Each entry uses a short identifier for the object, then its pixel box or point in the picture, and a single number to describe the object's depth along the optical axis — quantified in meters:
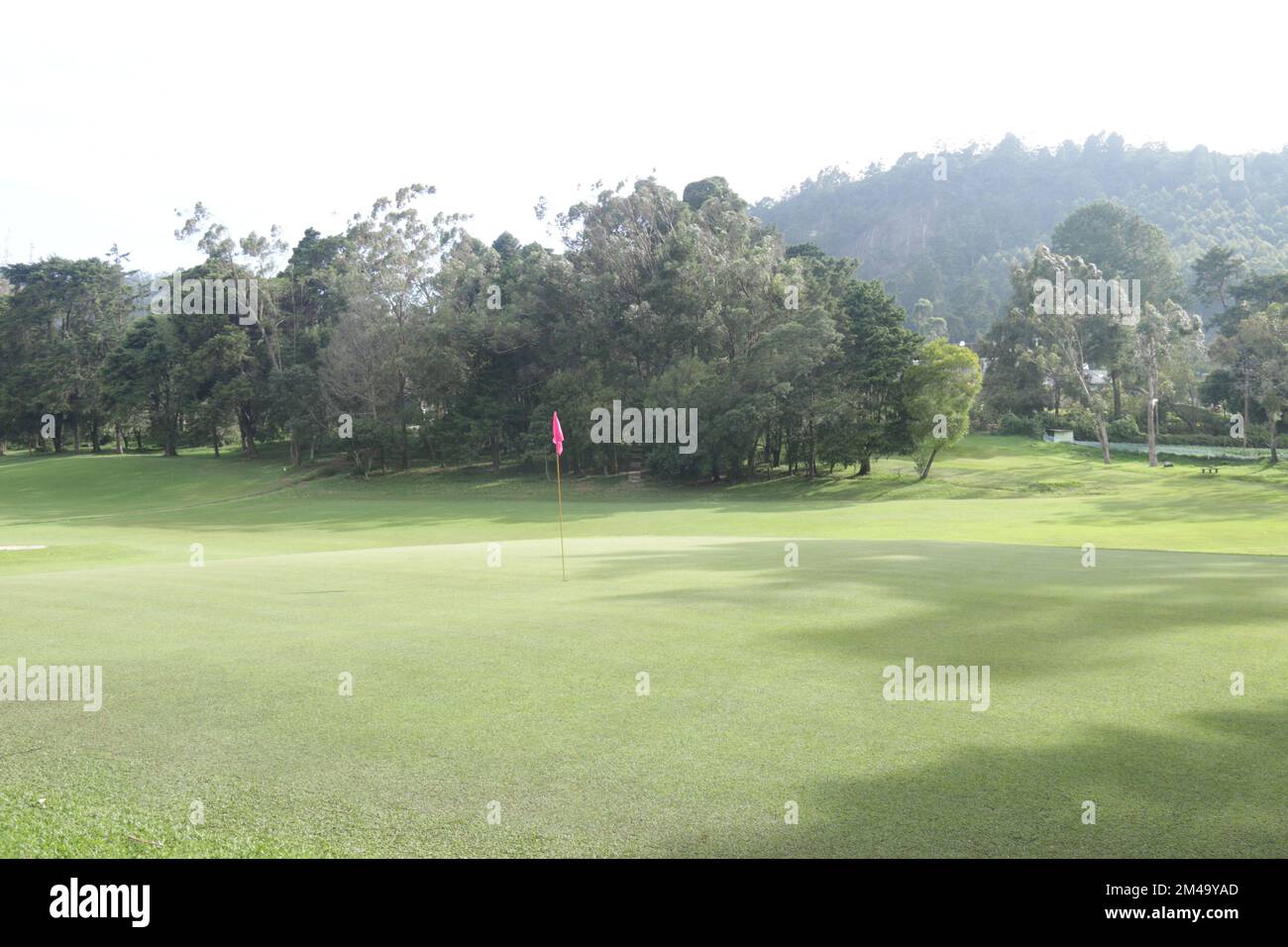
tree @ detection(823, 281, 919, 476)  57.41
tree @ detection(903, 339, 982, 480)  56.31
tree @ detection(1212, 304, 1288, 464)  61.25
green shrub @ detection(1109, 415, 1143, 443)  78.12
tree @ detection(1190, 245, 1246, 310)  110.31
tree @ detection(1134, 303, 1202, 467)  64.44
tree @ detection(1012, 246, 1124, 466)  72.50
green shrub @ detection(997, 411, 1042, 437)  82.94
